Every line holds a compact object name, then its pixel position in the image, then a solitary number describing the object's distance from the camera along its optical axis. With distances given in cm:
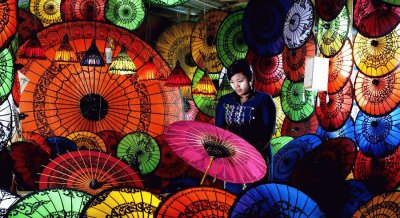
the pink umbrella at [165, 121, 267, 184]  312
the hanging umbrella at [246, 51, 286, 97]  634
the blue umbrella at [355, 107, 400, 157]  488
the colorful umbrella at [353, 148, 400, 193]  482
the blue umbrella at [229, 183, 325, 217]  249
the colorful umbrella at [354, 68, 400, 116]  479
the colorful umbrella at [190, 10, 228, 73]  672
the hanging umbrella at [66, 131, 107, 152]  555
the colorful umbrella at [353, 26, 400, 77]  475
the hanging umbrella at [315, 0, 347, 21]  486
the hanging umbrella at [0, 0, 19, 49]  328
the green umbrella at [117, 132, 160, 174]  562
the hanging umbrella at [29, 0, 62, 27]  637
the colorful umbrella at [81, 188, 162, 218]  285
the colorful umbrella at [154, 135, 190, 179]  617
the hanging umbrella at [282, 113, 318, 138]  660
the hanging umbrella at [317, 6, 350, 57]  519
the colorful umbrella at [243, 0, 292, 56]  527
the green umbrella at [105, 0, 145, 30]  620
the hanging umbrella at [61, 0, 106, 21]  622
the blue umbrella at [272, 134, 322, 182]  580
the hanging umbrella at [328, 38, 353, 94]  525
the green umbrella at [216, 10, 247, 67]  606
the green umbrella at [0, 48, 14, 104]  352
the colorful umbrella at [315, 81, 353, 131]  537
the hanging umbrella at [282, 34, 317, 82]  611
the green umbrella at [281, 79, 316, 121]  641
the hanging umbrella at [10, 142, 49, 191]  491
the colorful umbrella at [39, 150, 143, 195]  360
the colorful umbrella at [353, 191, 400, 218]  326
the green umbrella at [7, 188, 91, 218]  291
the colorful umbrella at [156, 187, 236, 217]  272
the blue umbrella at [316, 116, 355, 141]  564
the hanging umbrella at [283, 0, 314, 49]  502
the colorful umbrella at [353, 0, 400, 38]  453
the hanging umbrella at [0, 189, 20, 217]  334
